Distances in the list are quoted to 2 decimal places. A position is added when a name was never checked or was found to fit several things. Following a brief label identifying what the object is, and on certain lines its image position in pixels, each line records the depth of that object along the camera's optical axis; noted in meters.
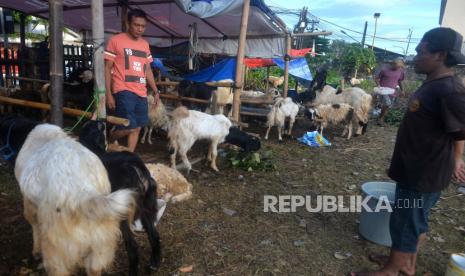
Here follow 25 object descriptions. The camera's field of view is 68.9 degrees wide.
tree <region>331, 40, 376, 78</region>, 20.33
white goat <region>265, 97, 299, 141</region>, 8.69
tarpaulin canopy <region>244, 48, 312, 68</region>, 14.12
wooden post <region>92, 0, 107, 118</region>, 3.56
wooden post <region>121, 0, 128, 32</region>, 7.22
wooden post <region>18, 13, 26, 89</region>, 9.09
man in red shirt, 4.26
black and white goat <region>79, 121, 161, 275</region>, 2.73
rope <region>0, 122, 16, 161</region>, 3.23
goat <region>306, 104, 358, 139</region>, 9.47
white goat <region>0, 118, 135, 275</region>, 2.10
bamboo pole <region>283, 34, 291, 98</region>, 8.34
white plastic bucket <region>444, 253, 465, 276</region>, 2.96
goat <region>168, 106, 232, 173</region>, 5.53
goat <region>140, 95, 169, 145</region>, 7.04
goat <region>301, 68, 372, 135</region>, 9.93
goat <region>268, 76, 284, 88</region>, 17.35
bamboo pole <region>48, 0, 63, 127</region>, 3.25
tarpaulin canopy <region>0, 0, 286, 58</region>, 7.48
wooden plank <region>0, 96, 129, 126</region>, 3.69
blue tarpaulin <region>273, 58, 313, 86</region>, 12.32
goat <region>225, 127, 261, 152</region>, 6.20
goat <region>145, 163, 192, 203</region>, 4.53
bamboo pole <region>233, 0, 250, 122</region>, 6.37
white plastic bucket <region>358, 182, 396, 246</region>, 3.66
